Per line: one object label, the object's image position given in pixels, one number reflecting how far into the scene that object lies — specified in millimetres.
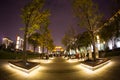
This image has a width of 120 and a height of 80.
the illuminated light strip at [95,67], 7065
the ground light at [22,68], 6812
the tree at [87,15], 10780
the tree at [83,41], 23714
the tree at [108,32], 17725
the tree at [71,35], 24258
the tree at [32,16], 10031
